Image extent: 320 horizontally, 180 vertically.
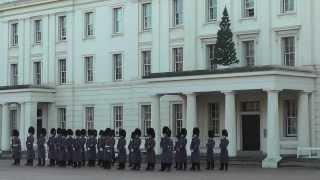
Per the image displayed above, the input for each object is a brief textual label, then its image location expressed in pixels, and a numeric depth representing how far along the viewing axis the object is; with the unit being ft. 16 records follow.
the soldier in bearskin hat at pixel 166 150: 98.89
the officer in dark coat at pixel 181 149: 99.71
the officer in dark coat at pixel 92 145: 109.29
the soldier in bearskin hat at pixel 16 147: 118.52
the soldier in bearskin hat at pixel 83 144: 110.22
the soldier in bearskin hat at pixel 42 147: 115.96
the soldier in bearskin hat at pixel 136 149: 101.04
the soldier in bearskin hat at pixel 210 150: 100.68
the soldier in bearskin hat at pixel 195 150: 98.99
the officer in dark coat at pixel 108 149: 104.44
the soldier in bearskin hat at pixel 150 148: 99.60
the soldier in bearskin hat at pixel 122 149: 102.83
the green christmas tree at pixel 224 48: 122.52
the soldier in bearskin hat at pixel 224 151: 99.14
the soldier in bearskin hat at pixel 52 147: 112.68
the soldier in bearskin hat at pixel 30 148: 116.26
